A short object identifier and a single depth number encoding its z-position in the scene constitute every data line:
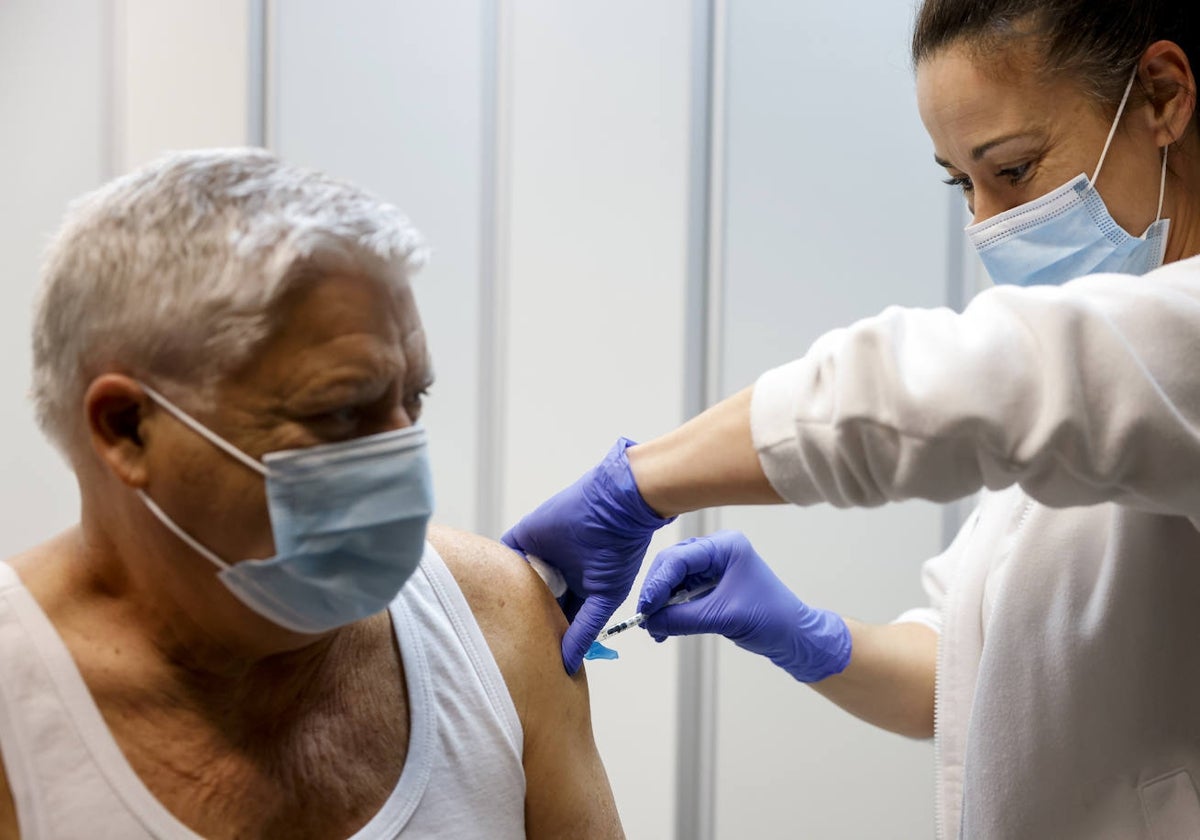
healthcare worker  0.91
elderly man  0.98
